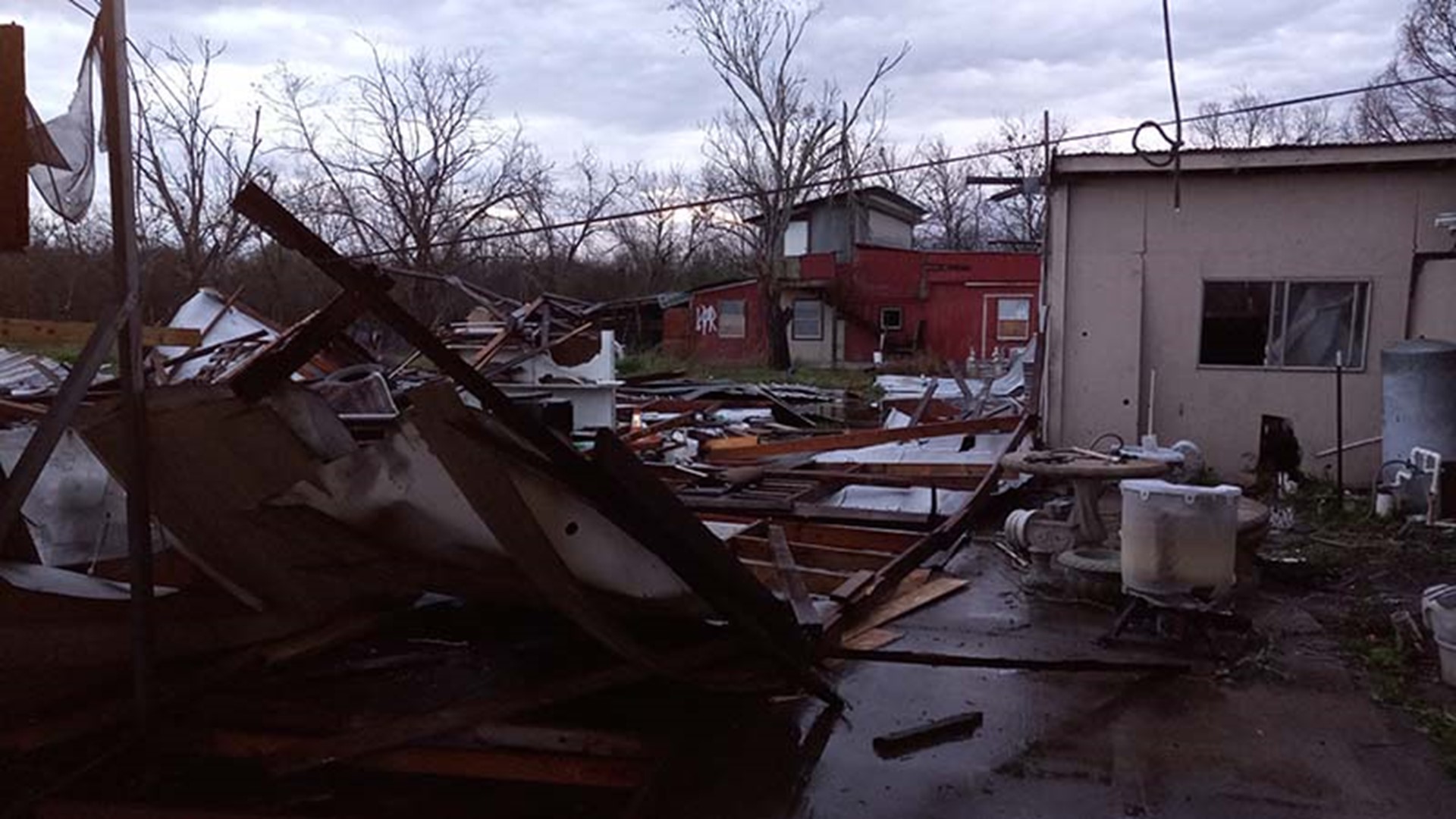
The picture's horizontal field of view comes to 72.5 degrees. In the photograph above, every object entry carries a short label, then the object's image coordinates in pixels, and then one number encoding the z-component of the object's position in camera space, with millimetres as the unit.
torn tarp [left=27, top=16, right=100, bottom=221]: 3131
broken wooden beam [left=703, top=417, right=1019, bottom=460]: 10930
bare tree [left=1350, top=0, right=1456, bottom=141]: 31016
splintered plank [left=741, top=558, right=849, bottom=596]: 5938
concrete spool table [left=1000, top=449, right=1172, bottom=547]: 5988
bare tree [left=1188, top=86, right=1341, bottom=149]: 35938
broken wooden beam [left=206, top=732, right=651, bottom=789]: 3641
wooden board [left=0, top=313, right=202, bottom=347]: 3307
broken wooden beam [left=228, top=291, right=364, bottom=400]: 3111
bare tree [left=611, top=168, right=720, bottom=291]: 43719
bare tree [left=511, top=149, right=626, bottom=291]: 32312
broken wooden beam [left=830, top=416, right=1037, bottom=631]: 5605
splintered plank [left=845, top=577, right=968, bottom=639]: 5669
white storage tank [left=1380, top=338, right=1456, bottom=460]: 8461
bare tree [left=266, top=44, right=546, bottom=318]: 26047
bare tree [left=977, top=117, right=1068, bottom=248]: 36750
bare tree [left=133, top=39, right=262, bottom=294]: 19661
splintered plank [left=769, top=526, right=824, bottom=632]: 4426
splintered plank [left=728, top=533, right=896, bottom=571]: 6508
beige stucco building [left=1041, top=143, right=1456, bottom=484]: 9664
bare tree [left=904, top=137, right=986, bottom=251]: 51312
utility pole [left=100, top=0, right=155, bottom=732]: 3094
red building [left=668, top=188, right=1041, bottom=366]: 29359
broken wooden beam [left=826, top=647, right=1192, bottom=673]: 4516
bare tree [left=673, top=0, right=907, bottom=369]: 34312
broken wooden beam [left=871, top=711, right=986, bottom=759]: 4039
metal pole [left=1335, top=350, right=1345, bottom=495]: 8742
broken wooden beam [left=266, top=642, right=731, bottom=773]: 3508
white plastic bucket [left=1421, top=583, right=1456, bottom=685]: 4598
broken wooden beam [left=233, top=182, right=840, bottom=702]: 3002
